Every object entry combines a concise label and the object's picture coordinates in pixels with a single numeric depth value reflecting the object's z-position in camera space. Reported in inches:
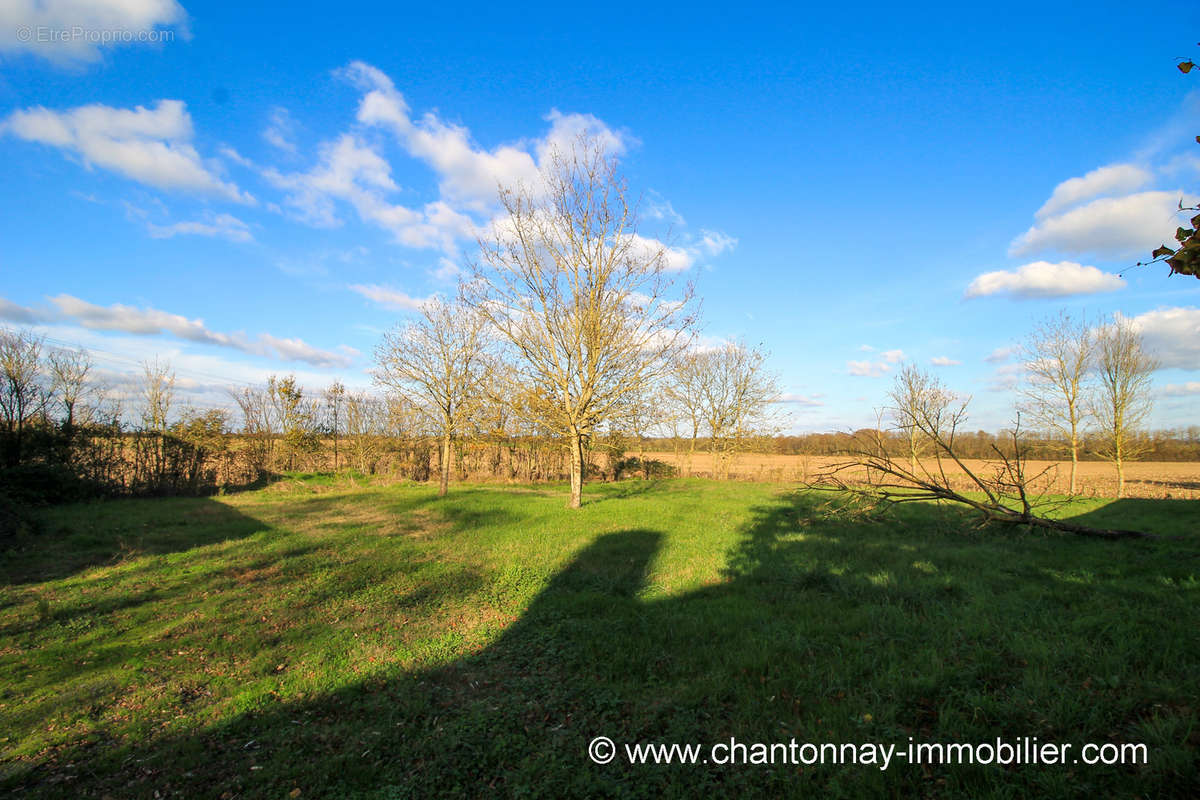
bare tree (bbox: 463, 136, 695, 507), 558.3
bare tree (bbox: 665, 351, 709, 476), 1206.3
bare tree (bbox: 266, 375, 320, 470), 934.4
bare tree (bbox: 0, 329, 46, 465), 576.4
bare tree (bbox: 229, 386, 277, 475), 876.6
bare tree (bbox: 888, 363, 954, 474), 1048.8
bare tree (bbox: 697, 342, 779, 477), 1194.6
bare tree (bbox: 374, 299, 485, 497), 724.0
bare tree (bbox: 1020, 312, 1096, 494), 877.8
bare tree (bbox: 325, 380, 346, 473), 1014.1
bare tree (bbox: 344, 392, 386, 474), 991.0
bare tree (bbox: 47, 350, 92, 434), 627.6
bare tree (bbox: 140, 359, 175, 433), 780.7
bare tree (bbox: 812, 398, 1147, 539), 276.4
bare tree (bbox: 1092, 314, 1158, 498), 826.2
